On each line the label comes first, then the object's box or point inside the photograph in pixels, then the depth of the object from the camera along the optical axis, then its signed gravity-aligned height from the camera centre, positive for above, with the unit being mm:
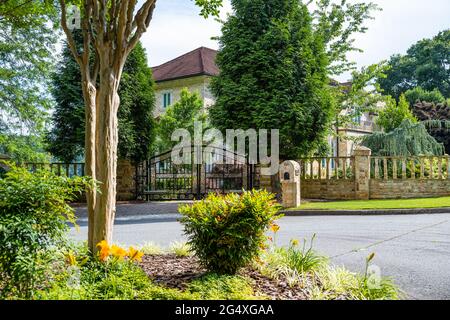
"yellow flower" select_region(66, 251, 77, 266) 3924 -753
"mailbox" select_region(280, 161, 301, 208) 15328 -357
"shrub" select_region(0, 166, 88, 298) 3684 -412
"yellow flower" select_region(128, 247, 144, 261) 4213 -767
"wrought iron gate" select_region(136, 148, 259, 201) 17766 -190
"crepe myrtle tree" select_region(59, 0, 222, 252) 5117 +1063
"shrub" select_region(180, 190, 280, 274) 4695 -602
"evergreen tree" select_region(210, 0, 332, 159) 16516 +3860
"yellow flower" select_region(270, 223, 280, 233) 4988 -600
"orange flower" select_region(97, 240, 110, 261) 4203 -715
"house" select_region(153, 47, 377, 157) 33938 +7893
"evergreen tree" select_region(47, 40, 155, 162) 16875 +2545
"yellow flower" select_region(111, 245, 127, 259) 4104 -710
